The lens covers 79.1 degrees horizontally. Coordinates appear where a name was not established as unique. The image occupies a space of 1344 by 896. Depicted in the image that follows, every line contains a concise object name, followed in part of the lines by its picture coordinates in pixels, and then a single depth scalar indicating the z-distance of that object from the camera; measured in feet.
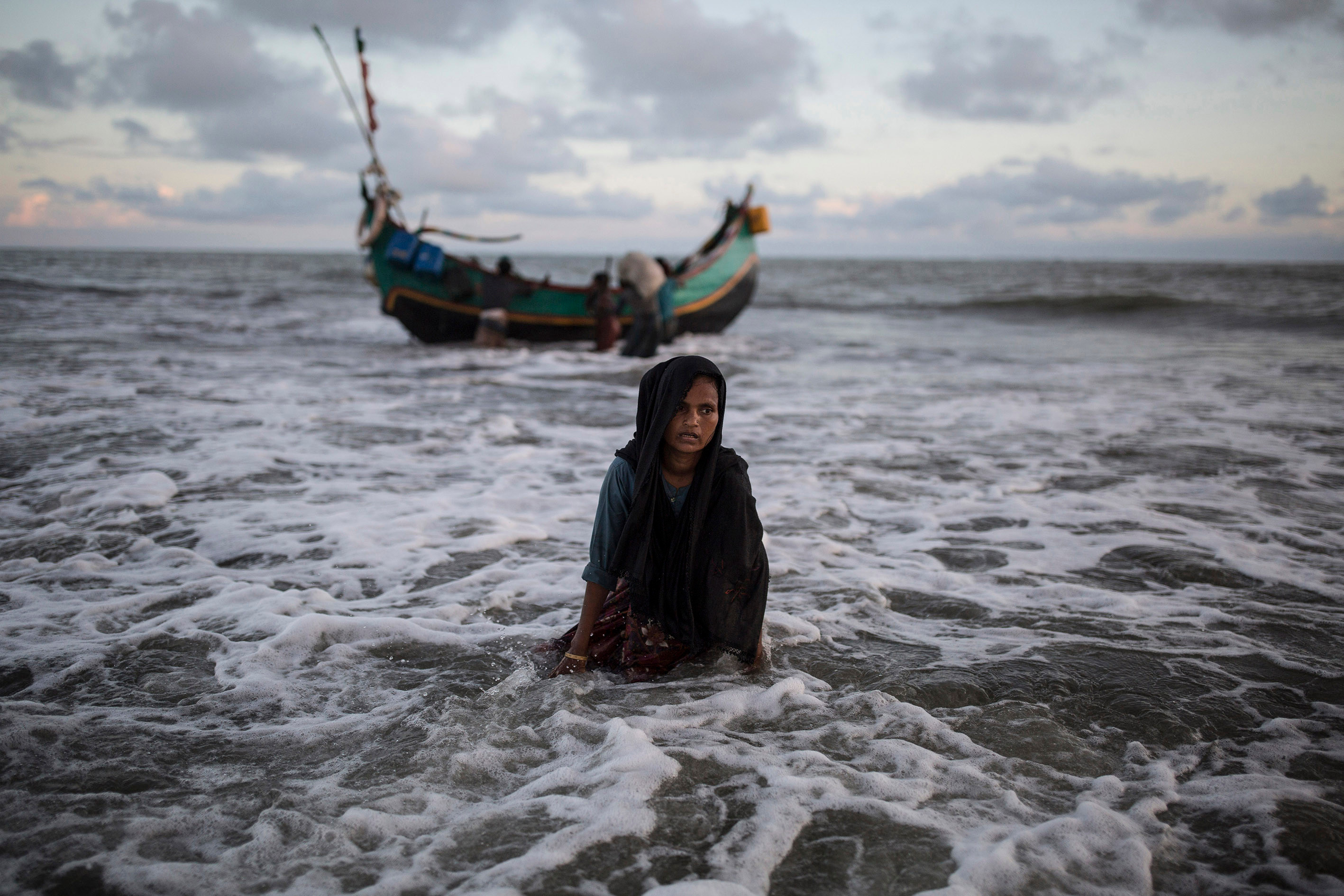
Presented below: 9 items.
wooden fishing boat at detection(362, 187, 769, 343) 45.75
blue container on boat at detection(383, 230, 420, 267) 44.98
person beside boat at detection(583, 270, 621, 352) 45.96
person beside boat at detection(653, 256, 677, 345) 44.14
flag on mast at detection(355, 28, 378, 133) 42.01
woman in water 8.04
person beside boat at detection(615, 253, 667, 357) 42.78
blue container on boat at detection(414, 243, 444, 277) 45.11
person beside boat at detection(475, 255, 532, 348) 46.98
